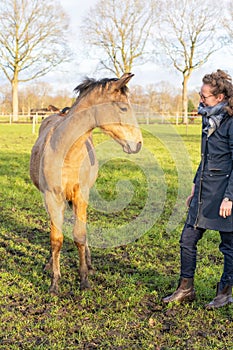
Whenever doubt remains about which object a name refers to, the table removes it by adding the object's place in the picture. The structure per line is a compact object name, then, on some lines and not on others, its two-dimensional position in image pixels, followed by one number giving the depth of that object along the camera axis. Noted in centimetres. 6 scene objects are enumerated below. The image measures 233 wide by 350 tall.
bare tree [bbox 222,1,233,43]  3557
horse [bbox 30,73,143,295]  364
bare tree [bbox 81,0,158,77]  3984
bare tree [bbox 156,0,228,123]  4059
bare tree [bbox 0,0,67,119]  3778
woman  353
